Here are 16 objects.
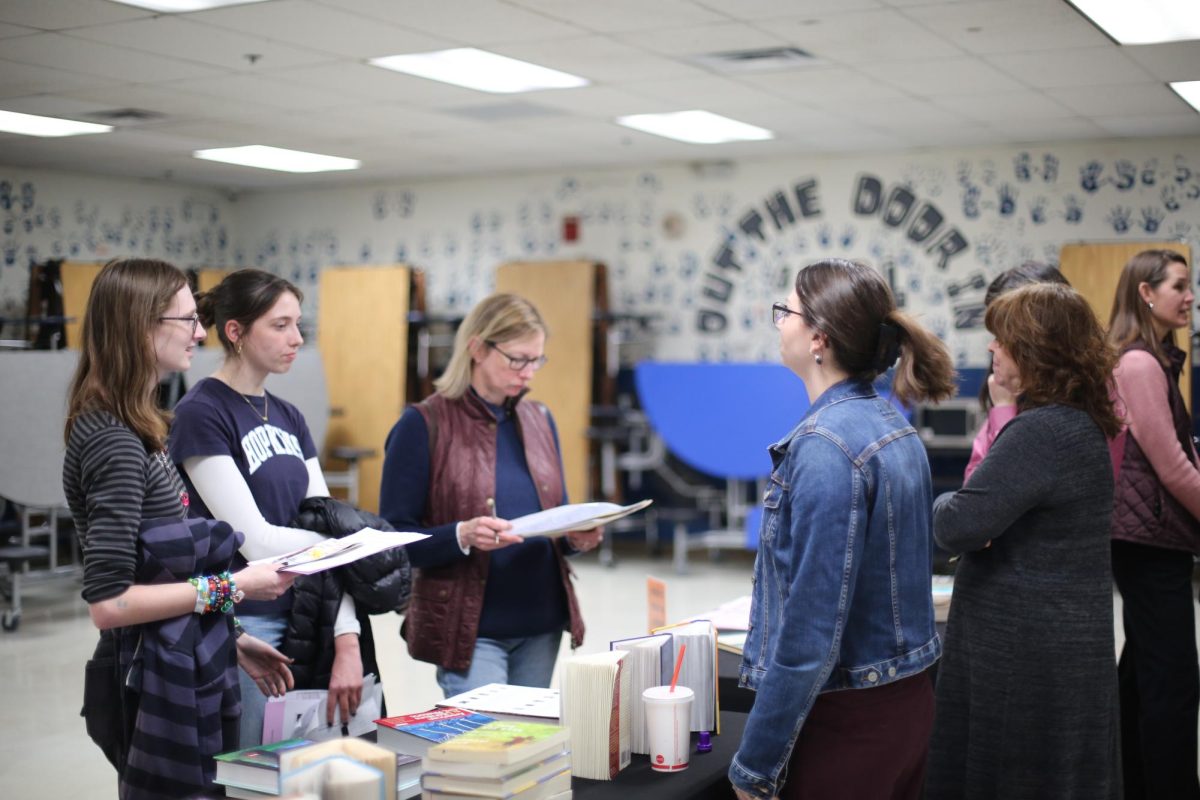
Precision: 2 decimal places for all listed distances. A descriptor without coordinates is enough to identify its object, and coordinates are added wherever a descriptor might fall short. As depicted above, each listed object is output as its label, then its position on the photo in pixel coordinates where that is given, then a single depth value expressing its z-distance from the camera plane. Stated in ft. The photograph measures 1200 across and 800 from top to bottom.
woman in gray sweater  7.59
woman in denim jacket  6.07
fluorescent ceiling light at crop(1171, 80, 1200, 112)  20.10
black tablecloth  6.40
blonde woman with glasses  9.48
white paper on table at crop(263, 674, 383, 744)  7.50
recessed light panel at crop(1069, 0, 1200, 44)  15.64
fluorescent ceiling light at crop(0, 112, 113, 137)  23.97
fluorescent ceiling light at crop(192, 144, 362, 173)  28.50
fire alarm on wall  31.24
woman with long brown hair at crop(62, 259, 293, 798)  6.75
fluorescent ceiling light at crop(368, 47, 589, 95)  18.90
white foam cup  6.70
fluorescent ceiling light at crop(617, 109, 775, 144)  23.94
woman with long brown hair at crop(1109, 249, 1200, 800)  10.19
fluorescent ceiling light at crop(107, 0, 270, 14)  15.60
